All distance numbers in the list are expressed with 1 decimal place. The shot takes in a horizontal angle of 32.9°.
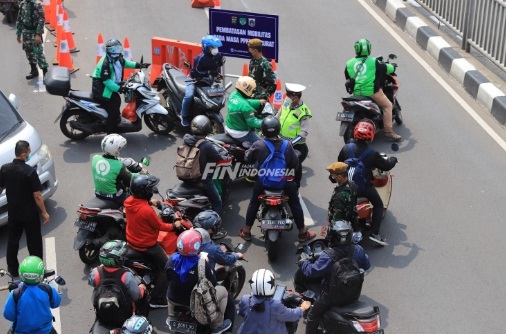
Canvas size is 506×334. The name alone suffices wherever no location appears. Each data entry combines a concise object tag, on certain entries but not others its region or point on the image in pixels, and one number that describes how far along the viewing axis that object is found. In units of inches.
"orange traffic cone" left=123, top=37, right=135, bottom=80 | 663.7
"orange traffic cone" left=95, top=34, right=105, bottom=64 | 667.4
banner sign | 565.6
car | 466.3
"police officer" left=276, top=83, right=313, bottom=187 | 480.4
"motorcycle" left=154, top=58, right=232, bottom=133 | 533.6
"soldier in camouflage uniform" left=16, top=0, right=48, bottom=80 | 629.3
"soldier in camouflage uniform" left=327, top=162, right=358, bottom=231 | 406.0
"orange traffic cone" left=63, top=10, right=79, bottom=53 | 697.0
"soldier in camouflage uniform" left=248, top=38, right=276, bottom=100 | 538.6
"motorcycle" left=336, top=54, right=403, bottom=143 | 526.6
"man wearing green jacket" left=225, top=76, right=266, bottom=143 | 473.4
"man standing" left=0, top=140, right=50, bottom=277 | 410.3
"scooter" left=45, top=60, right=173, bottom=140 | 540.7
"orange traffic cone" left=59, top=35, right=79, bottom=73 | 661.3
